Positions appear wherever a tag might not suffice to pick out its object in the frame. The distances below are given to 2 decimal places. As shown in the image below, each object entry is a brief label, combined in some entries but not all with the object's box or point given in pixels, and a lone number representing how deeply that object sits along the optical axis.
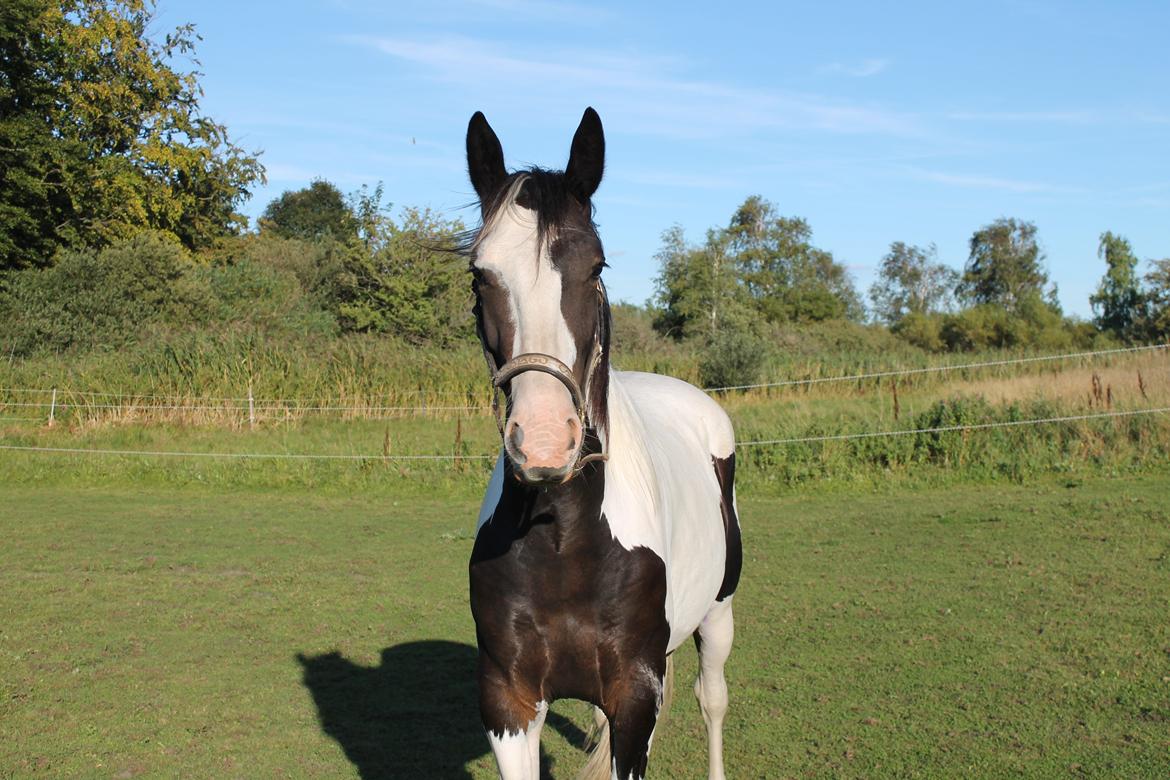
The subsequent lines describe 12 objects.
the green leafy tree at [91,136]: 23.53
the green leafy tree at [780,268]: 42.53
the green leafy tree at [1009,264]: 51.12
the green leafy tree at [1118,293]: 34.03
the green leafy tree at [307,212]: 58.01
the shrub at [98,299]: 21.22
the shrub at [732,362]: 16.25
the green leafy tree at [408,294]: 24.23
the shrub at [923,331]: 39.06
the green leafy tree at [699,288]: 30.92
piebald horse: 1.97
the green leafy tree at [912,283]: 64.12
